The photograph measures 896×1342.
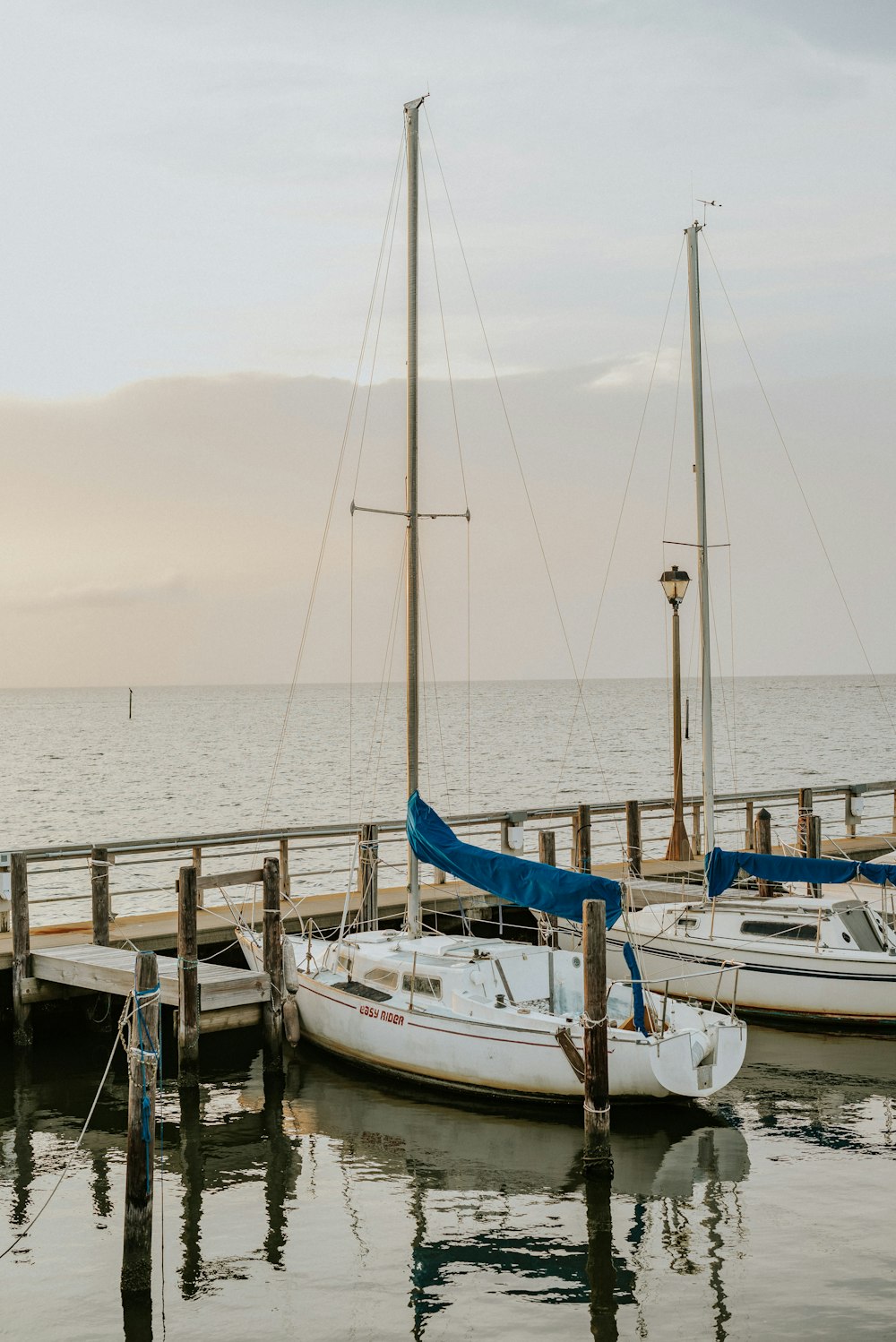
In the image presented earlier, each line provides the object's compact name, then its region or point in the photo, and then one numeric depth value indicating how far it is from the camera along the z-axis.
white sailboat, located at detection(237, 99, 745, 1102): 14.07
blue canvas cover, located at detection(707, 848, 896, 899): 18.83
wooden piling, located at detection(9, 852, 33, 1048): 16.86
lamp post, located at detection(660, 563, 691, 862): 24.97
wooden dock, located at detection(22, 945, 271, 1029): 15.68
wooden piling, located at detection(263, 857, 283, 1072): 16.06
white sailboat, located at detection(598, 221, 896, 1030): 17.75
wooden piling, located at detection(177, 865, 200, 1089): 15.32
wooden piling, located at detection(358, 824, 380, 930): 19.59
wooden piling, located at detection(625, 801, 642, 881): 24.36
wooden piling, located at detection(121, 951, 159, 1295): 10.52
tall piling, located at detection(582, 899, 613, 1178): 13.01
